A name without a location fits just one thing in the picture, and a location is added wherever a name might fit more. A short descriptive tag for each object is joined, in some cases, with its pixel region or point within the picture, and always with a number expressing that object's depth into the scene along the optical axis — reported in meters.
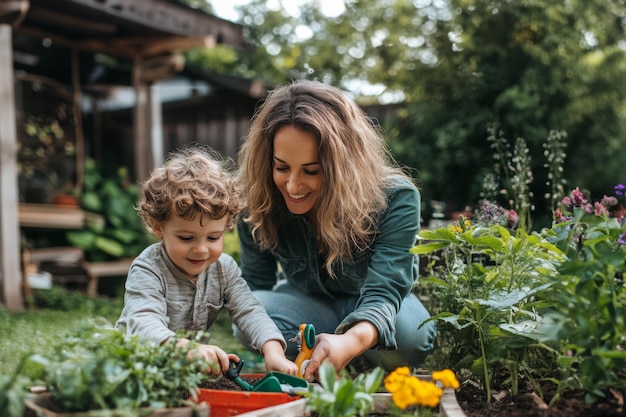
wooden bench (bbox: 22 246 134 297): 6.25
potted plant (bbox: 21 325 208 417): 1.37
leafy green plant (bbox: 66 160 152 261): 6.26
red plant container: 1.66
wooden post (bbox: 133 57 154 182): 6.66
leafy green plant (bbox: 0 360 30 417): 1.26
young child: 2.00
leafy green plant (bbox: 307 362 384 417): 1.50
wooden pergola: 4.79
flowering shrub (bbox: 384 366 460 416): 1.38
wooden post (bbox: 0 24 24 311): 4.76
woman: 2.17
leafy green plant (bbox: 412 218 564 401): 1.83
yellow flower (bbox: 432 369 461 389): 1.46
